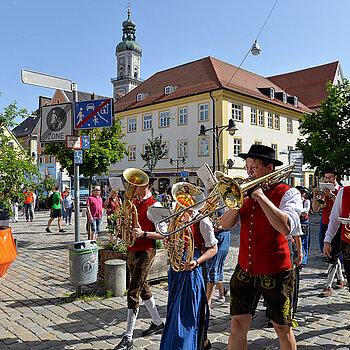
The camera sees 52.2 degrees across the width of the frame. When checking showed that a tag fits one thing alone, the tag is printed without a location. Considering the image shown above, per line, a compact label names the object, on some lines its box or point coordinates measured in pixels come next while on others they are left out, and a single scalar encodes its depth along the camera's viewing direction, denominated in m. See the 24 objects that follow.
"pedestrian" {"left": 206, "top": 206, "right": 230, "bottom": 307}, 5.05
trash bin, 5.47
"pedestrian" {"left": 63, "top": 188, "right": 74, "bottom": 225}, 16.50
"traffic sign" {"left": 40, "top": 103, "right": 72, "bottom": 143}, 6.21
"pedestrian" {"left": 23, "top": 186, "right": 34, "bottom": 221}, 17.61
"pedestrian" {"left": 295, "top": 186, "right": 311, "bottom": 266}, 7.38
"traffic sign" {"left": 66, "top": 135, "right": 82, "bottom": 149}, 6.06
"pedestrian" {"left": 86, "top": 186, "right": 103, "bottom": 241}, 10.73
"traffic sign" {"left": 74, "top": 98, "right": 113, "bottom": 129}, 6.11
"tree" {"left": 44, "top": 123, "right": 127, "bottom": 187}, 18.91
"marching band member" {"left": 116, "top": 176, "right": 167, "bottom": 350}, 4.07
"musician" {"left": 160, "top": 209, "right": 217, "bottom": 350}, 3.40
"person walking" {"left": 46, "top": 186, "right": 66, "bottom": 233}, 13.73
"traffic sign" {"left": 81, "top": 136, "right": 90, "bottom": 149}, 6.34
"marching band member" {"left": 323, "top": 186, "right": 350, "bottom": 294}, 4.05
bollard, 5.88
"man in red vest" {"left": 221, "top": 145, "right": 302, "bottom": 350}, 2.88
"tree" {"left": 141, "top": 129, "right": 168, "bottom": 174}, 32.81
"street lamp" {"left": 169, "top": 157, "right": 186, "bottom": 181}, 33.78
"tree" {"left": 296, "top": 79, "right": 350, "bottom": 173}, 22.80
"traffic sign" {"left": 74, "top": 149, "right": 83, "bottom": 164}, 6.09
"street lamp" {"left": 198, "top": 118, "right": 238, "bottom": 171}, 17.22
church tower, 82.94
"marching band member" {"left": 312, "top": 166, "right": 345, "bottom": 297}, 6.01
